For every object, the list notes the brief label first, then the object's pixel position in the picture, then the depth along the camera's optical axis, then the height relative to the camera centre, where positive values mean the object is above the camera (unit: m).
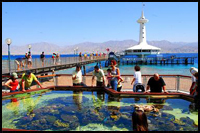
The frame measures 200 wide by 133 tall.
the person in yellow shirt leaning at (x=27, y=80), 7.80 -0.72
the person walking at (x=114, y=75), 7.49 -0.50
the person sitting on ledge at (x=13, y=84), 7.61 -0.90
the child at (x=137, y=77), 7.38 -0.58
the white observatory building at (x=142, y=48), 71.19 +6.81
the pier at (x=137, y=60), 65.62 +1.58
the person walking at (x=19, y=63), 16.44 +0.17
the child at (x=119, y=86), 7.90 -1.06
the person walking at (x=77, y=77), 8.20 -0.64
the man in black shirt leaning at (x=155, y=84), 6.90 -0.84
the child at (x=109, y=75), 7.70 -0.50
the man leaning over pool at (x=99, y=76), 7.87 -0.60
